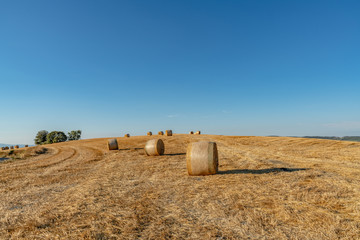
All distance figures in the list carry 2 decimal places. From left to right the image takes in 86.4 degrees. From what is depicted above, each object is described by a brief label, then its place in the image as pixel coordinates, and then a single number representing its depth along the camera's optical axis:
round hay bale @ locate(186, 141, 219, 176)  9.64
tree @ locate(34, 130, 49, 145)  96.87
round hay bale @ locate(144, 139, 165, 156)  17.84
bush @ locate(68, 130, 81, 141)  99.44
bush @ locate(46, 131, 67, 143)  88.94
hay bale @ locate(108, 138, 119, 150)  25.53
